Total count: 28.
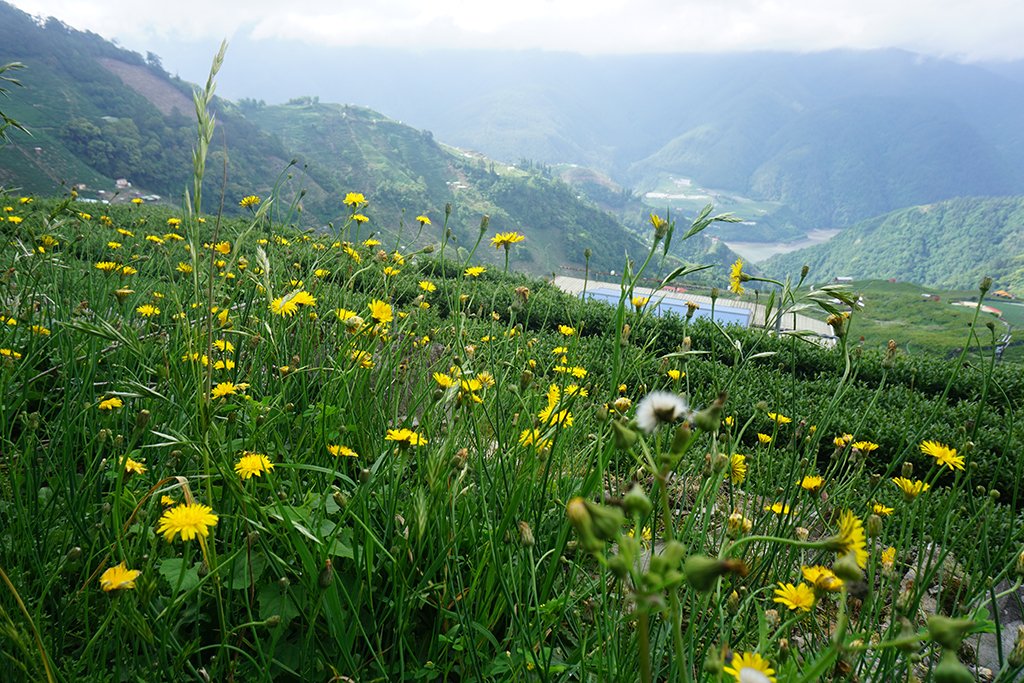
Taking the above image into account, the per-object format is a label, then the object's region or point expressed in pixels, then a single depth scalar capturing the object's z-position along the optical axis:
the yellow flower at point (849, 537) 0.32
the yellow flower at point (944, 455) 0.57
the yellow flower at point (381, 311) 0.69
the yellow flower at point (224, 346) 0.81
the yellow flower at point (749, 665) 0.29
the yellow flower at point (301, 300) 0.70
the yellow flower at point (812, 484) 0.59
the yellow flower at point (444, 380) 0.73
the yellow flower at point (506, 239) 0.74
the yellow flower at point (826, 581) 0.39
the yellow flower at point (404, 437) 0.56
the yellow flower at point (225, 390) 0.64
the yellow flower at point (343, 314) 0.76
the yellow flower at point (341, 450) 0.60
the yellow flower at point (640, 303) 0.62
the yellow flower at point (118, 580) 0.40
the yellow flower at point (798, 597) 0.43
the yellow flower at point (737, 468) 0.62
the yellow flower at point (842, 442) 0.67
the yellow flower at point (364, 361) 0.72
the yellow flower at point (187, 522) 0.44
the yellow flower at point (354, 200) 1.10
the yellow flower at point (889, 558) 0.52
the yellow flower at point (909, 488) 0.53
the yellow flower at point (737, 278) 0.57
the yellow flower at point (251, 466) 0.51
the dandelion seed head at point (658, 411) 0.32
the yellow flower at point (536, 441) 0.64
